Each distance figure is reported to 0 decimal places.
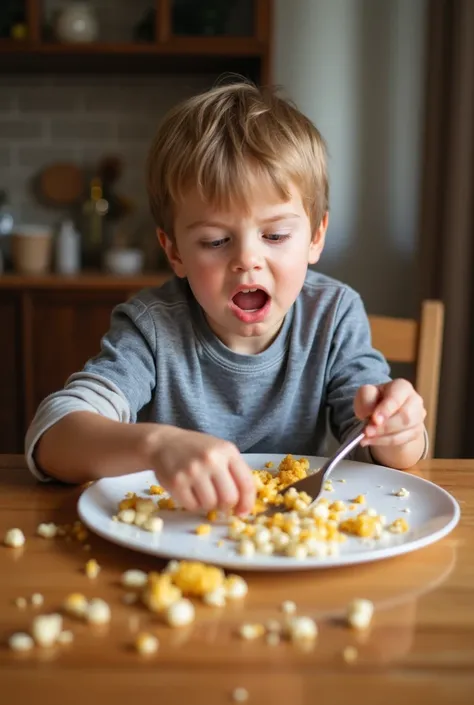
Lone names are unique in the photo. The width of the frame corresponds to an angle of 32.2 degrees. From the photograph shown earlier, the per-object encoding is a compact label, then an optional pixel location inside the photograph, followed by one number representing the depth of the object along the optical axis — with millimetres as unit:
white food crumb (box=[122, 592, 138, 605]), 616
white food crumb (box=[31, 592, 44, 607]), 611
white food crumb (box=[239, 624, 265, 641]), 558
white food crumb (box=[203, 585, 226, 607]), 609
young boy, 958
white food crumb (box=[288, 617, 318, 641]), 554
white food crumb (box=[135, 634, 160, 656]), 535
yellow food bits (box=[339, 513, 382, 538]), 735
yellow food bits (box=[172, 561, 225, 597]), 617
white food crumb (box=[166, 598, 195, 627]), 574
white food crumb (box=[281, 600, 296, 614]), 602
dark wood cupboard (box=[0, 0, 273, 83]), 2766
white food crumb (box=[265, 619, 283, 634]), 564
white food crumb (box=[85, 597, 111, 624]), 576
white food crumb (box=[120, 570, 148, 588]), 643
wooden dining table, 494
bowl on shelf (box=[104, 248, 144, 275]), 2963
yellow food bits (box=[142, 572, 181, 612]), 596
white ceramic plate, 667
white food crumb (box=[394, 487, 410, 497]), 871
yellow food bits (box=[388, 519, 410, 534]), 756
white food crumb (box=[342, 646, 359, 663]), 529
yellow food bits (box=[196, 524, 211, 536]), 729
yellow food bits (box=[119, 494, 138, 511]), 793
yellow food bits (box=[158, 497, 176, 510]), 809
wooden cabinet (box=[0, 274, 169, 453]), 2785
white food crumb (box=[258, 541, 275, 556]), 685
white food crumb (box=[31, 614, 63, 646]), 542
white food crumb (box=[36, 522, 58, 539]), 767
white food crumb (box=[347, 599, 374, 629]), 574
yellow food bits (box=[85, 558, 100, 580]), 667
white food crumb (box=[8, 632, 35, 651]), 537
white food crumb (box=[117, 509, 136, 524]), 761
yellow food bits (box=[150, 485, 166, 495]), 876
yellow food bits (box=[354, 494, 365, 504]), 847
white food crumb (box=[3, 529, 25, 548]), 738
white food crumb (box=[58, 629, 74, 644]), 548
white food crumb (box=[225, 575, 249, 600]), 625
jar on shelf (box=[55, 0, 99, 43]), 2846
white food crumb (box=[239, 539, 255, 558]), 679
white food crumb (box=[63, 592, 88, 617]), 586
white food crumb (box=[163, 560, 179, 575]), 640
